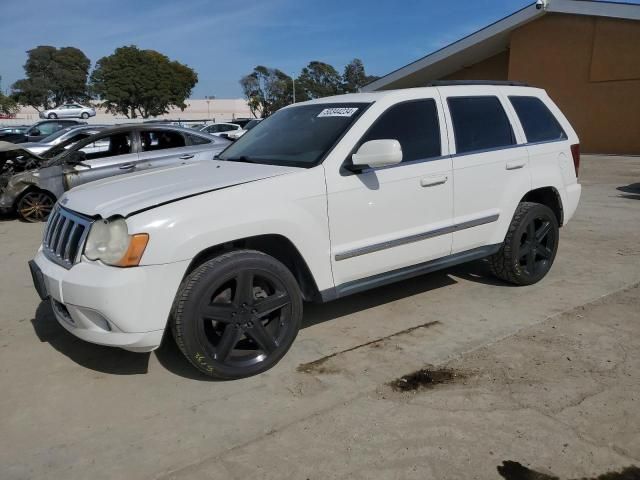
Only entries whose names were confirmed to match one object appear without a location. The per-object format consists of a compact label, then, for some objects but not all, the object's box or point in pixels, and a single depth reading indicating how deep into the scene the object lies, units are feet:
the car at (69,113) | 145.28
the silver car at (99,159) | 26.71
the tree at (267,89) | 248.32
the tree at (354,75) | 294.66
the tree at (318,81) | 256.32
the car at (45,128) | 56.03
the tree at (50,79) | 250.16
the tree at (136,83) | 189.06
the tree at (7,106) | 231.50
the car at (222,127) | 82.02
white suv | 9.58
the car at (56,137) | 35.46
